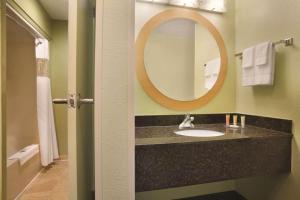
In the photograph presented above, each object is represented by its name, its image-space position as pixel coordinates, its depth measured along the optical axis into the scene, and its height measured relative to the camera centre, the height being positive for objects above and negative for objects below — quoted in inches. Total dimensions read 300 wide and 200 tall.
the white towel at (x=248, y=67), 65.4 +8.3
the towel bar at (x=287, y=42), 56.1 +14.3
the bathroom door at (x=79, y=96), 32.7 -1.1
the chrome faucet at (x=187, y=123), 67.1 -10.7
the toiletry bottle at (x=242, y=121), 69.1 -10.3
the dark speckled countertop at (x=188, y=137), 48.6 -11.9
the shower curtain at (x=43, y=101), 109.9 -5.9
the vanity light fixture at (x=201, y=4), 69.6 +31.3
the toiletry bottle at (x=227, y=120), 71.4 -10.1
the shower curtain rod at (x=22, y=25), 81.9 +29.8
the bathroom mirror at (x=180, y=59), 68.6 +11.6
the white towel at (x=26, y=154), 90.2 -30.6
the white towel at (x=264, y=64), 59.7 +8.5
